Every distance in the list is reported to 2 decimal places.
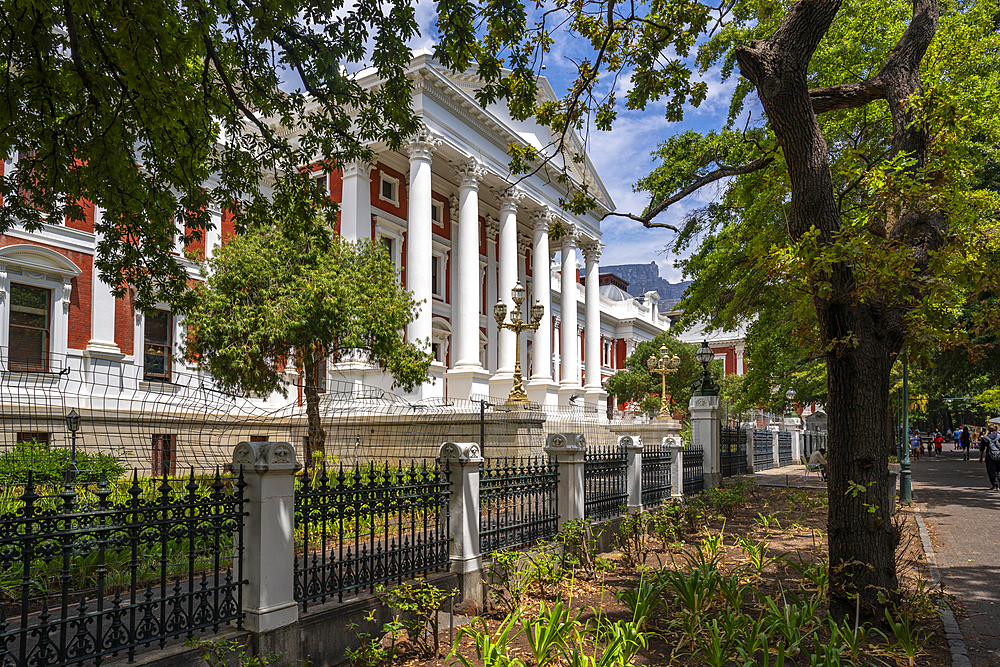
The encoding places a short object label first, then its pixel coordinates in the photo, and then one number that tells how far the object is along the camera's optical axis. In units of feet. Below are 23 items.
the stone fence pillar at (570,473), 30.12
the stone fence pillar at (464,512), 23.66
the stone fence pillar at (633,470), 37.52
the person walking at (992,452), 58.39
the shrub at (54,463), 32.83
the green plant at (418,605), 19.04
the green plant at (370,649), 17.98
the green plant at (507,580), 23.02
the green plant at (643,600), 20.22
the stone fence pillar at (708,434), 54.39
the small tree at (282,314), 55.04
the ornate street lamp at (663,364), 84.53
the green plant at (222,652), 14.94
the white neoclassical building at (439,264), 67.21
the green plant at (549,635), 17.13
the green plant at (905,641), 17.49
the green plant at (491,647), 15.95
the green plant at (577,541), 27.78
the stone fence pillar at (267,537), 16.52
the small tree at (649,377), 167.63
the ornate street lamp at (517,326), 61.82
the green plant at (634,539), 30.22
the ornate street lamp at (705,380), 58.75
